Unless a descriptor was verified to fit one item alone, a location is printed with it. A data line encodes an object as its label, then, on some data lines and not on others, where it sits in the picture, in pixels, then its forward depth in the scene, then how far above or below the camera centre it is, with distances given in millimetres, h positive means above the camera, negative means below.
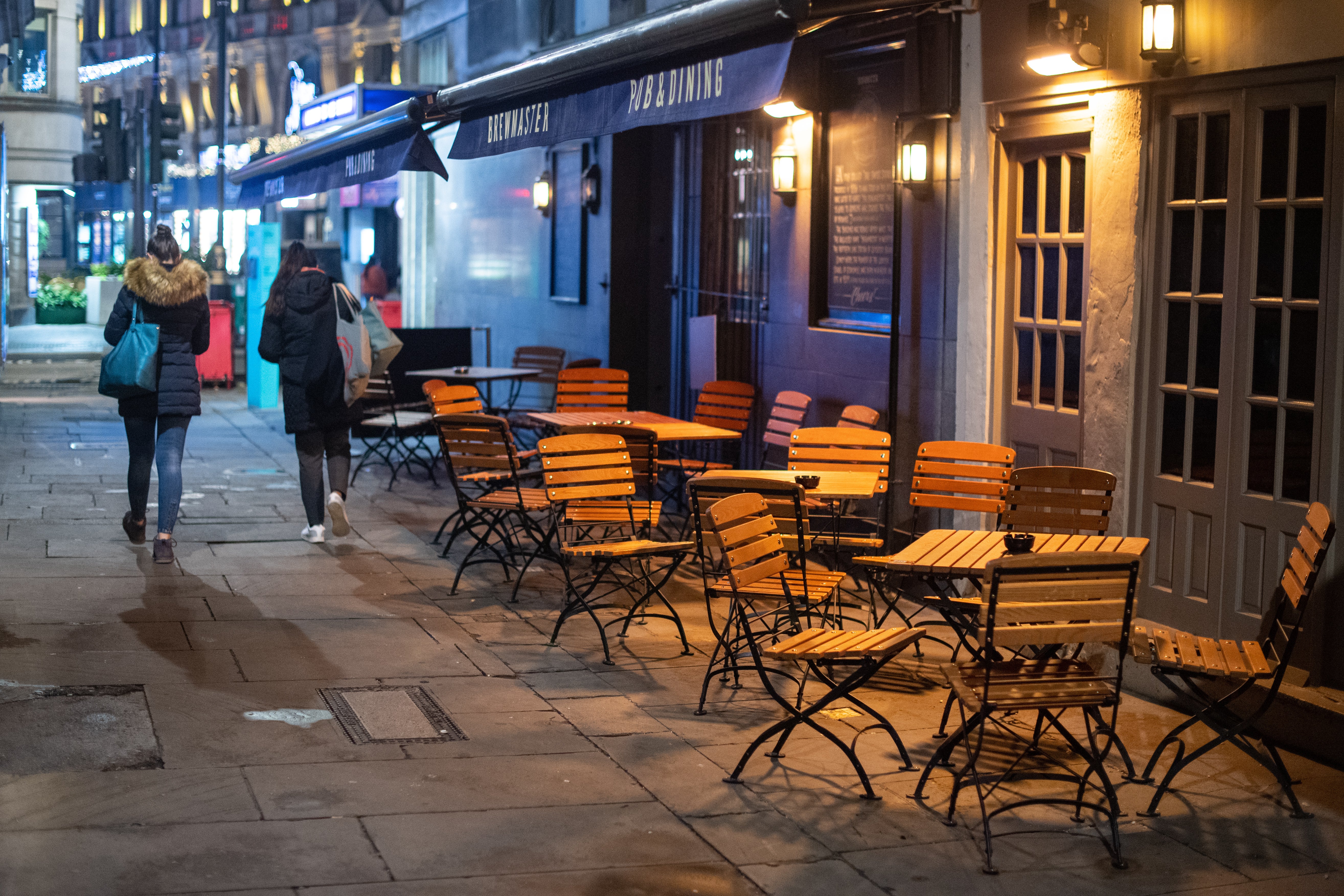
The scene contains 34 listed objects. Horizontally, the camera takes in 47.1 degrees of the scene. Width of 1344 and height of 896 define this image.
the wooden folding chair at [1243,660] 5441 -1158
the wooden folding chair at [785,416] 10453 -554
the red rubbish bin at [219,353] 20984 -342
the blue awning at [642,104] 7398 +1274
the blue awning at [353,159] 11484 +1468
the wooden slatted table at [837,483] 7914 -785
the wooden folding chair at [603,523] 7508 -997
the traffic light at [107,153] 22984 +2618
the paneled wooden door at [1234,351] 6695 -45
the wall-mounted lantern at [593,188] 13930 +1316
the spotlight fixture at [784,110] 10711 +1575
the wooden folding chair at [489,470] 8727 -807
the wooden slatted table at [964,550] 6000 -877
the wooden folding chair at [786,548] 6574 -993
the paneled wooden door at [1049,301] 8344 +213
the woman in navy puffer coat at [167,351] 9273 -139
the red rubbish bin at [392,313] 27078 +314
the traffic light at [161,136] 21094 +2646
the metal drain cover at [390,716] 6059 -1578
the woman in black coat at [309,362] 9938 -214
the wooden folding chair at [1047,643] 4941 -996
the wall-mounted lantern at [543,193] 15242 +1383
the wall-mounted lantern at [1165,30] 7055 +1418
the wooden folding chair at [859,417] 9680 -512
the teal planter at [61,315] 36219 +261
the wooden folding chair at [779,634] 5520 -1123
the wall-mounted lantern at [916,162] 9203 +1051
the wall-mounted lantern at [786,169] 10812 +1170
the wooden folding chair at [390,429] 13094 -840
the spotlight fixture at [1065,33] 7578 +1513
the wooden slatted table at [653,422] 9922 -604
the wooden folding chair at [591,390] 12203 -455
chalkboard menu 9891 +948
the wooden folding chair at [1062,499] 7141 -746
